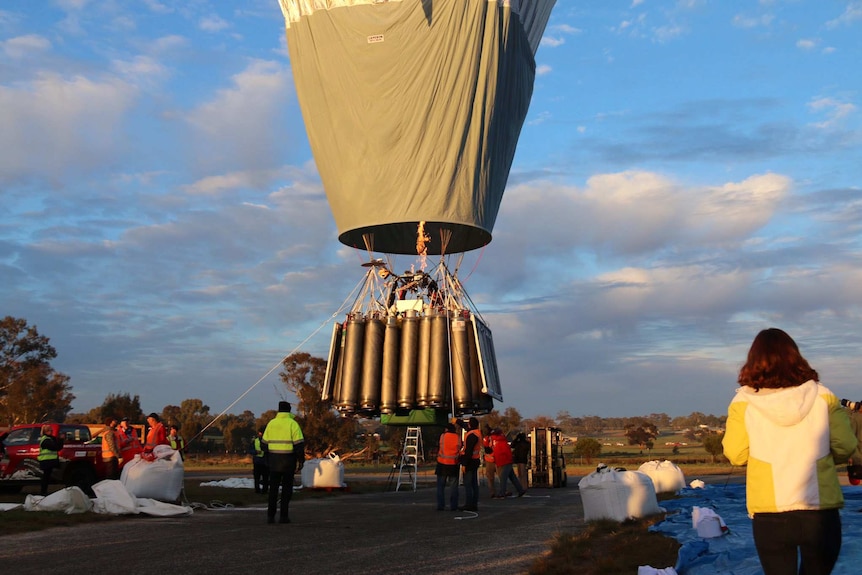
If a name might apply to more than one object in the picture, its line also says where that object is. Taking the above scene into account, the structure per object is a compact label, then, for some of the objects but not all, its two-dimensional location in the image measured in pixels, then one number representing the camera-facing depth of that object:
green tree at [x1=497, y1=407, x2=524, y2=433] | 67.57
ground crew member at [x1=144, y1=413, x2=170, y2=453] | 14.21
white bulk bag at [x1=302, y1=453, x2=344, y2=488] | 19.34
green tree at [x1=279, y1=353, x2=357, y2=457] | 49.56
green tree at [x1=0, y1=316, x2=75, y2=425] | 50.81
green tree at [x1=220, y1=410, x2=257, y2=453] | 78.94
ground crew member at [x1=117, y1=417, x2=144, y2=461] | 14.70
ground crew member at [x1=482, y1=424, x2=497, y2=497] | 17.78
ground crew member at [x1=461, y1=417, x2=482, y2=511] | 13.37
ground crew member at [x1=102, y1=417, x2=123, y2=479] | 14.26
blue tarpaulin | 6.17
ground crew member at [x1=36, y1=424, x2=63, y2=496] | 14.45
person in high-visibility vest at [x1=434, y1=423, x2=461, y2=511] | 13.30
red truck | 15.23
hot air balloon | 19.22
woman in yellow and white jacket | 3.65
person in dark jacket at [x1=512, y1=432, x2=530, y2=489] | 19.75
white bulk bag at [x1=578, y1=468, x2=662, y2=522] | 10.17
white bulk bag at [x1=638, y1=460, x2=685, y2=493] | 15.73
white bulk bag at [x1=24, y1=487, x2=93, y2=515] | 11.40
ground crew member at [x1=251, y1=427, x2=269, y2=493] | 17.83
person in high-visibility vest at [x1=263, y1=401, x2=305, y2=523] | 10.93
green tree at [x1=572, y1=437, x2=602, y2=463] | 49.47
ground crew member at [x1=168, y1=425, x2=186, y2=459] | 16.19
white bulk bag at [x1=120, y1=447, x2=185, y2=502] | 12.94
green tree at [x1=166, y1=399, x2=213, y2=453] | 74.44
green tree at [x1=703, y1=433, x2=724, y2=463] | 42.34
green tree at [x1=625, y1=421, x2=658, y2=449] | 74.12
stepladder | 21.09
